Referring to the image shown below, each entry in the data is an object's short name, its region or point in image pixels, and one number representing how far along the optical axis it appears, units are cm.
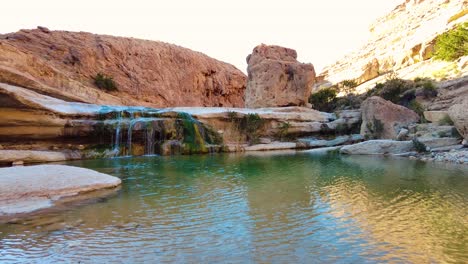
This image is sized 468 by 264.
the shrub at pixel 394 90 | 3120
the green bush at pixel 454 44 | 3112
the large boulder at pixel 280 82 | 3016
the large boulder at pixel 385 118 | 2214
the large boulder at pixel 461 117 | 1510
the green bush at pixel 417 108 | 2408
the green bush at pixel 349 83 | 4293
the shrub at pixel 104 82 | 3872
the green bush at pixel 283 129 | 2545
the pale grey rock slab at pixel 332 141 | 2472
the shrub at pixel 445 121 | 1906
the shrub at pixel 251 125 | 2442
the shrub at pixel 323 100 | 3778
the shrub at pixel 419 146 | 1678
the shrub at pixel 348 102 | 3450
